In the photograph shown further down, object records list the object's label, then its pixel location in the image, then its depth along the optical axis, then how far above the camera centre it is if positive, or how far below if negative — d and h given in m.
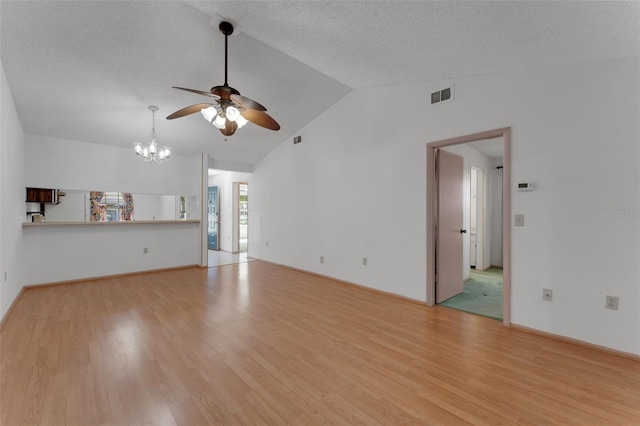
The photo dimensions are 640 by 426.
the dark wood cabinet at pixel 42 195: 4.18 +0.29
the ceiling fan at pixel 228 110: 2.31 +0.96
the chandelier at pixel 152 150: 3.84 +0.94
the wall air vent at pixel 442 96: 3.22 +1.47
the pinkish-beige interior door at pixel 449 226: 3.53 -0.18
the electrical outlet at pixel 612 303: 2.29 -0.78
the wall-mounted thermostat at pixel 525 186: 2.68 +0.28
